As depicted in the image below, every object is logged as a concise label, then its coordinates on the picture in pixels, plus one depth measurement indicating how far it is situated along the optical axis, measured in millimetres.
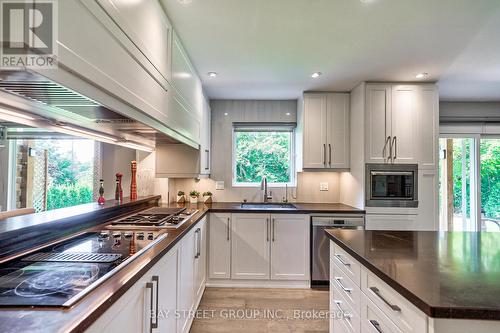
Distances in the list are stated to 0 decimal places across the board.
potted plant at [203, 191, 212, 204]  3734
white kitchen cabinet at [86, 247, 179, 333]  909
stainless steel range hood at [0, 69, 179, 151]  858
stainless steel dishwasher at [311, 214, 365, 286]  3090
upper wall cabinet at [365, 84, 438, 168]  3084
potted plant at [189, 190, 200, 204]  3600
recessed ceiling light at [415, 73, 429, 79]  2877
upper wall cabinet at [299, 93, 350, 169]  3471
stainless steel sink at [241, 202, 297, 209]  3454
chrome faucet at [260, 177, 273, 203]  3762
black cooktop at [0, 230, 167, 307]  838
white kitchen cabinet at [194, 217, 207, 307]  2459
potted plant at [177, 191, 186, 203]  3590
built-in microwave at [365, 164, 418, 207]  3070
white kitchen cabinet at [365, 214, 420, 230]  3055
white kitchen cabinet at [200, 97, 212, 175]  3271
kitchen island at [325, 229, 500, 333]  861
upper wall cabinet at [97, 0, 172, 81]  1151
